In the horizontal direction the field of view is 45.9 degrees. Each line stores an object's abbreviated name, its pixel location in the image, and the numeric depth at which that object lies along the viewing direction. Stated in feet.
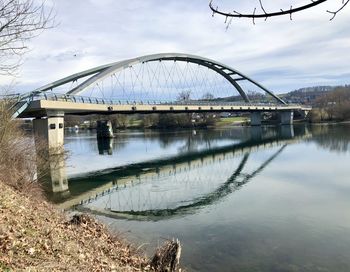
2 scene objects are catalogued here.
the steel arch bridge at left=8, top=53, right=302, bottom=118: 134.00
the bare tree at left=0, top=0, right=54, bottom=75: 25.98
